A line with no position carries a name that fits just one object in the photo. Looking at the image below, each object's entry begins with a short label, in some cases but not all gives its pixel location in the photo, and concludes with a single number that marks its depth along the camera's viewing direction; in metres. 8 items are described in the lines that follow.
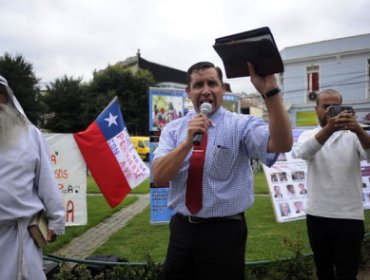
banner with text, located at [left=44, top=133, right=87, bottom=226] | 5.93
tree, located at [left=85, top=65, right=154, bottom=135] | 31.75
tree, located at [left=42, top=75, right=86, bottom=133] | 33.00
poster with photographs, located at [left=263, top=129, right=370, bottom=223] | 6.43
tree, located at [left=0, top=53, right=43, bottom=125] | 28.59
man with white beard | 2.32
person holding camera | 2.83
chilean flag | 6.07
